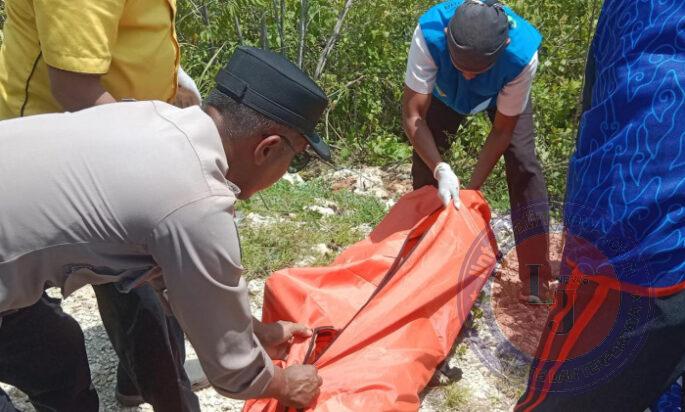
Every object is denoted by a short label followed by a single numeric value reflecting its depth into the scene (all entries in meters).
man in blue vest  2.78
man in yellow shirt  1.77
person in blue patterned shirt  1.54
